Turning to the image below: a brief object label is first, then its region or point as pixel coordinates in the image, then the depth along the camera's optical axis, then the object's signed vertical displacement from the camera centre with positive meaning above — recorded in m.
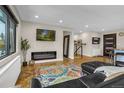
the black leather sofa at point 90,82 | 0.82 -0.54
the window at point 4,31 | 1.63 +0.32
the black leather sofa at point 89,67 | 2.08 -0.68
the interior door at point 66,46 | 5.82 -0.12
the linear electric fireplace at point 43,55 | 4.20 -0.66
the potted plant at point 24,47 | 3.69 -0.15
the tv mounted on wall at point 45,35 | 4.27 +0.60
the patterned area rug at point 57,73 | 2.23 -1.10
